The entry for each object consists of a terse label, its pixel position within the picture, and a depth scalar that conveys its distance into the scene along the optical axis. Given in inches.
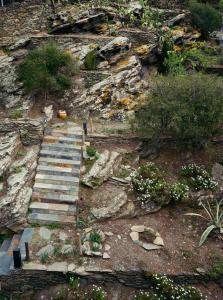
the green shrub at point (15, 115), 507.2
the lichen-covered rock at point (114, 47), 649.0
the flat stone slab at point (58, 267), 329.4
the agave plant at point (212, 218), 374.9
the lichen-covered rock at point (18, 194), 379.2
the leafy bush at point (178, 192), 418.0
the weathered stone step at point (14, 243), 356.7
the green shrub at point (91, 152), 469.7
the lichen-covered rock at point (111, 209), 395.9
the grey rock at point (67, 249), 348.7
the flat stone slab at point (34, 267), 328.2
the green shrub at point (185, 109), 458.0
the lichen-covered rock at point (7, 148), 423.6
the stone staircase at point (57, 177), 399.5
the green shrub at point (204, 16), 824.3
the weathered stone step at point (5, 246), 360.5
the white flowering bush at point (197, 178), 442.6
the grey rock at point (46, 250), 345.7
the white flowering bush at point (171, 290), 319.3
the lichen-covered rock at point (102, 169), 438.6
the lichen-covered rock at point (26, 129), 462.5
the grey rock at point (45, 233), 368.8
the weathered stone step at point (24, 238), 347.9
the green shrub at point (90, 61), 629.6
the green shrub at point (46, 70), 548.4
